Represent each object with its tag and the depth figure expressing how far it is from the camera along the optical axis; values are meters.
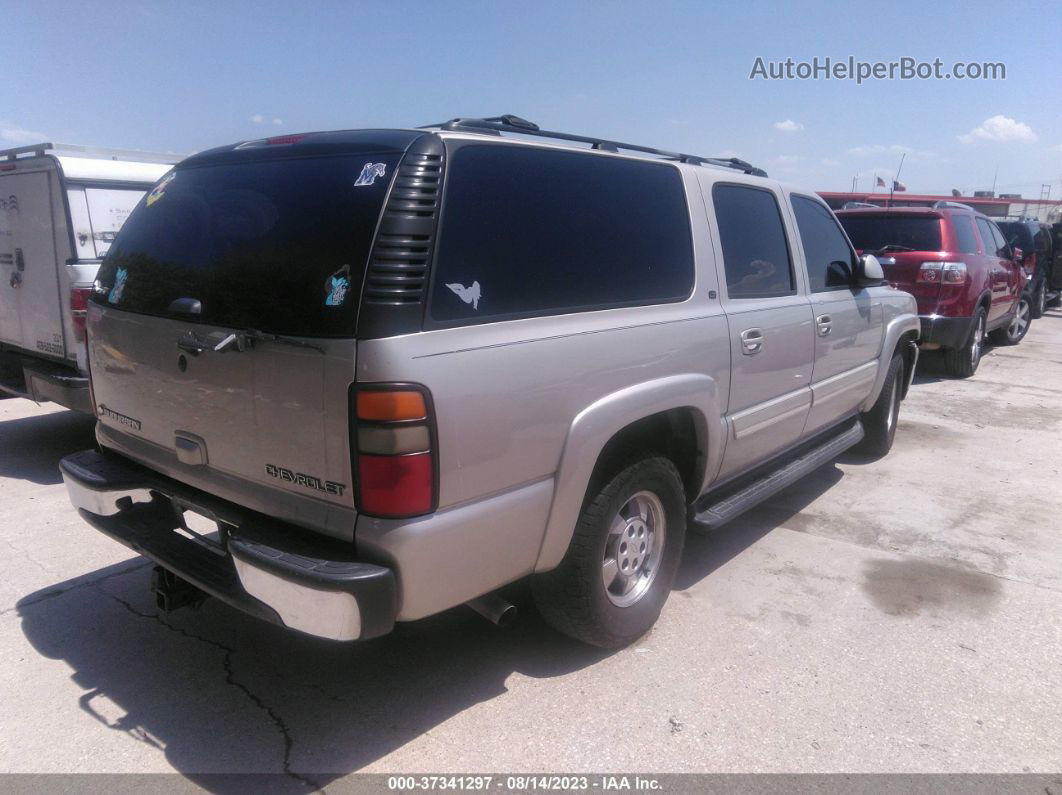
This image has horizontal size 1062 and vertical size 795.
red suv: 8.48
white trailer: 5.34
